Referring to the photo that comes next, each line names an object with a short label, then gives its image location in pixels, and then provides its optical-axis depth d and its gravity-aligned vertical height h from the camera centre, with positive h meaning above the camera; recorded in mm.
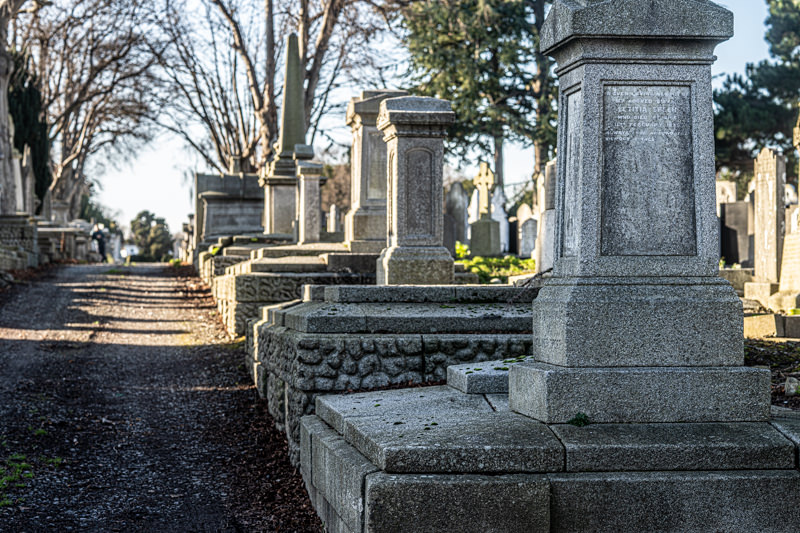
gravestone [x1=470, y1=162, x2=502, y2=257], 19906 +40
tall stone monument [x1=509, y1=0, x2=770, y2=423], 4219 +85
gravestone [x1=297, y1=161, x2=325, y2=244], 15070 +627
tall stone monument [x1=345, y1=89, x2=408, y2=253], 11750 +761
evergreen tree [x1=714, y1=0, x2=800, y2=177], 28938 +4319
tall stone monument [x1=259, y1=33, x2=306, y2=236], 18469 +1619
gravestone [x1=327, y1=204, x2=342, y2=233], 26812 +614
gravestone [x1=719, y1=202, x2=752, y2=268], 19594 +86
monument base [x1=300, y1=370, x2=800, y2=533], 3594 -990
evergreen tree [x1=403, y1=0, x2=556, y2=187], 27016 +5344
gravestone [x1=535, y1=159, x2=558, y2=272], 9328 +192
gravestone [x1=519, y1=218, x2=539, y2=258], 22625 +63
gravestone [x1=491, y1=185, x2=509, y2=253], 25797 +655
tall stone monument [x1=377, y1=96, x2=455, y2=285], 9008 +485
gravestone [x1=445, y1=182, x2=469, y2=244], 21031 +733
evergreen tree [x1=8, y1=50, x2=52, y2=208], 30703 +4306
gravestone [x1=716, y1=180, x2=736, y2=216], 22688 +1172
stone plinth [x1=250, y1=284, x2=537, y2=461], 5820 -655
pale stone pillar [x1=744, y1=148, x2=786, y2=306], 13164 +325
